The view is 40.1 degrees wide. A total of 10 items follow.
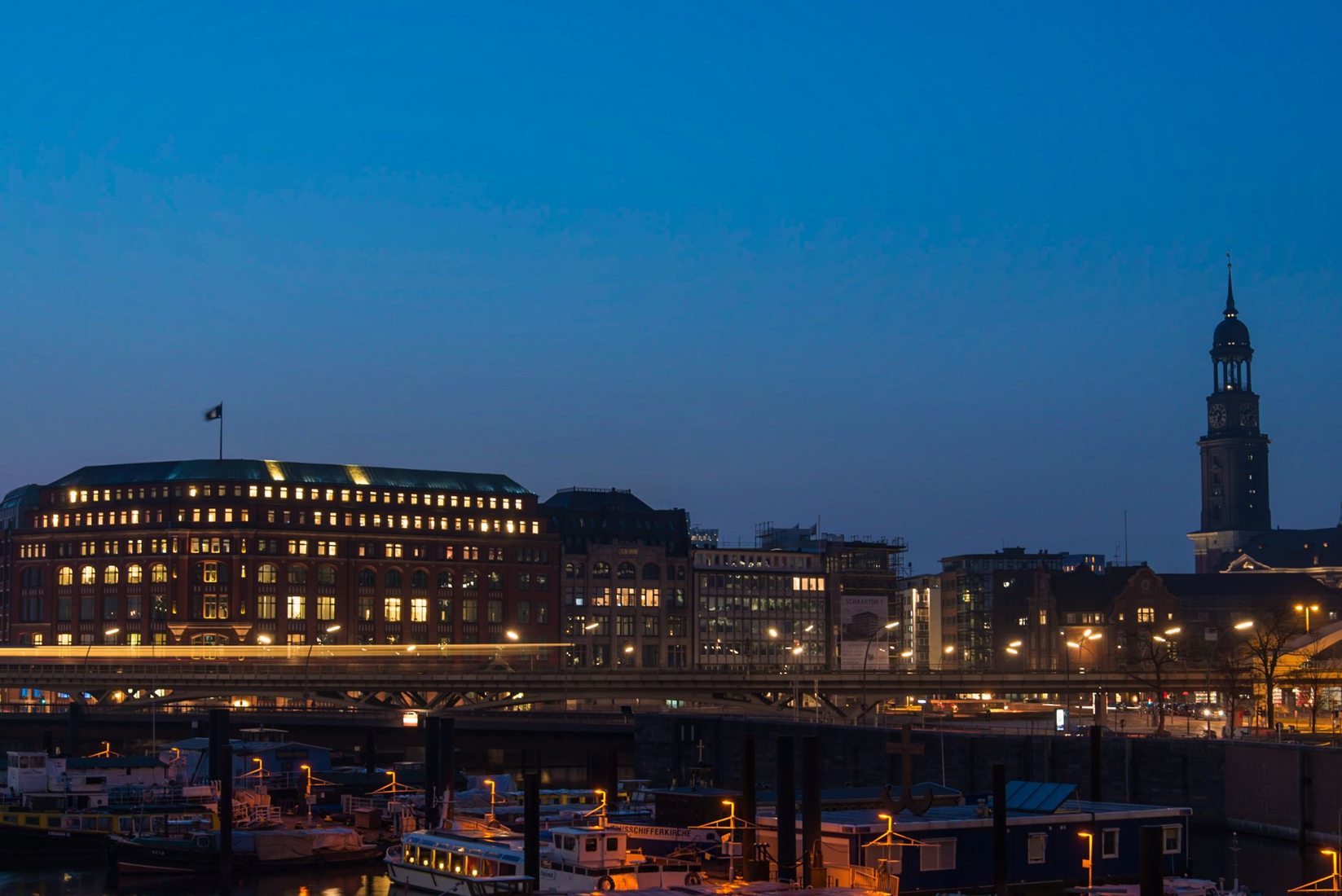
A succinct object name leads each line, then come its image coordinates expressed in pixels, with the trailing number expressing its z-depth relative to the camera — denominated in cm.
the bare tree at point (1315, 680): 14188
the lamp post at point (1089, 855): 7119
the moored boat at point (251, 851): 8744
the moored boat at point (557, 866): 6900
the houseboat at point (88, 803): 9556
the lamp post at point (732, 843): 6838
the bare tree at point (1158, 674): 12456
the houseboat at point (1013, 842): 6706
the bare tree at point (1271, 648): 12938
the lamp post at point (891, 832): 6656
